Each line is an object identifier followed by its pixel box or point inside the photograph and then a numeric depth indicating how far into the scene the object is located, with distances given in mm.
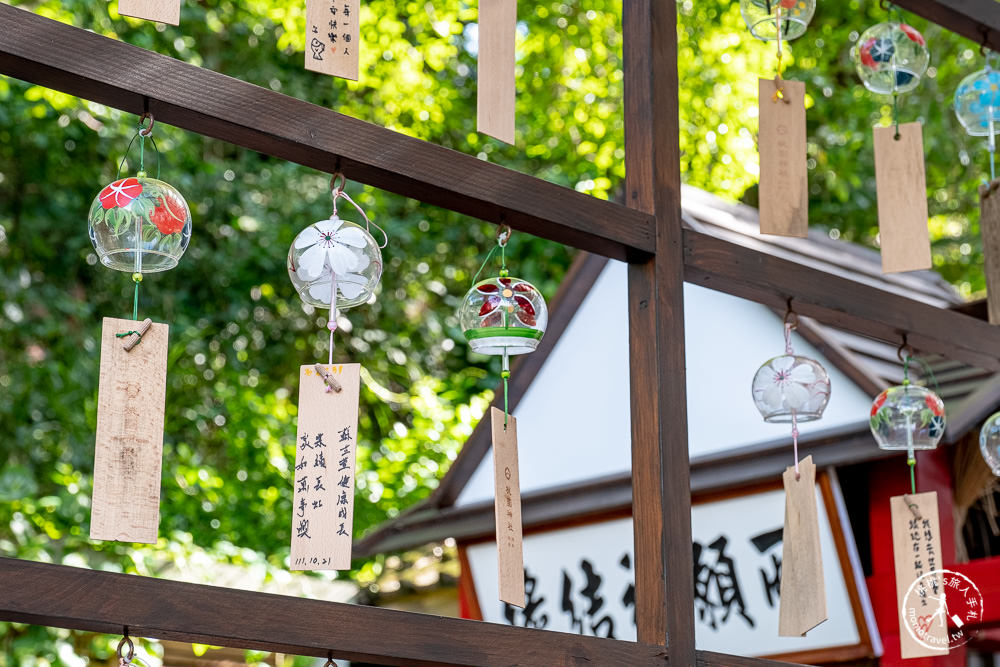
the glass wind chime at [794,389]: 2558
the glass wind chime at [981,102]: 2769
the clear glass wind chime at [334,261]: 2224
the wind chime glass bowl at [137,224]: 2144
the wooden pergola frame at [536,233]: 2027
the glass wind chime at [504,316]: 2306
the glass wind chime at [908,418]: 2649
